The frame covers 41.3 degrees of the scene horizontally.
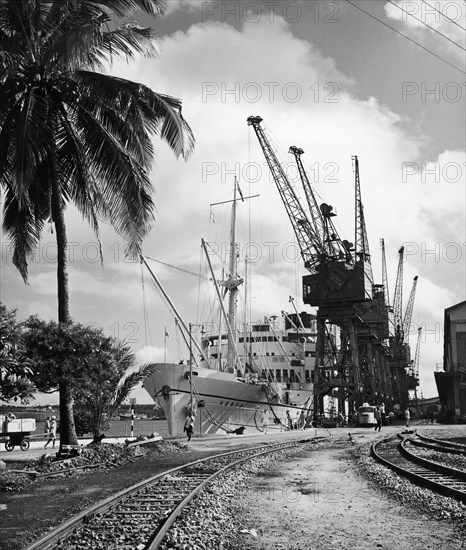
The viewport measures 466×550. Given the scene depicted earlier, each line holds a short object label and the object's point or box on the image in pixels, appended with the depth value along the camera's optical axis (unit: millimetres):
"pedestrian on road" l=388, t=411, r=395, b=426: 64637
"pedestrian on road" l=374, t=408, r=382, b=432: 43469
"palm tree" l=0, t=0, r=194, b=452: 18000
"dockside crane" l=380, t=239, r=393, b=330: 129425
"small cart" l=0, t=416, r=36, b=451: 23922
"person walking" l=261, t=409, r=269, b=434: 55906
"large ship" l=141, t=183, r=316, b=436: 46656
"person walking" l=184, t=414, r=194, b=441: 31672
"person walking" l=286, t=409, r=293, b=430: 59519
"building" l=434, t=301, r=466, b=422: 65812
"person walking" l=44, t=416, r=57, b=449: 26962
